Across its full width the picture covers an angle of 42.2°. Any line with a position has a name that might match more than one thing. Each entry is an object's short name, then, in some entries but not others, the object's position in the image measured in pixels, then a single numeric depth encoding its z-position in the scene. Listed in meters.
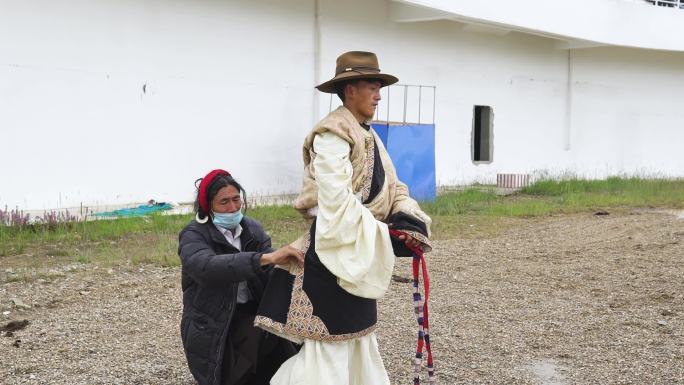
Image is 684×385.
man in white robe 3.36
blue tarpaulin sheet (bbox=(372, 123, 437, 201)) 12.46
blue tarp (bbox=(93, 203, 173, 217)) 9.88
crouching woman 3.79
